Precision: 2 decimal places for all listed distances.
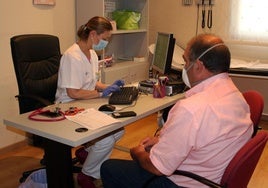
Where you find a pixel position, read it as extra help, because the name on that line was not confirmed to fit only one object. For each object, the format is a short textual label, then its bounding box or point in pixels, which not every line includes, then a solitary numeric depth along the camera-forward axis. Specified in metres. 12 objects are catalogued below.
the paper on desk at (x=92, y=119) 1.72
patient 1.35
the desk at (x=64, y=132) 1.60
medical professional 2.21
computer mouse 1.95
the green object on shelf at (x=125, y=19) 3.77
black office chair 2.34
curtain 3.68
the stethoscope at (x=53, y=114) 1.81
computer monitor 2.48
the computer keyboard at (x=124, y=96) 2.10
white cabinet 3.42
